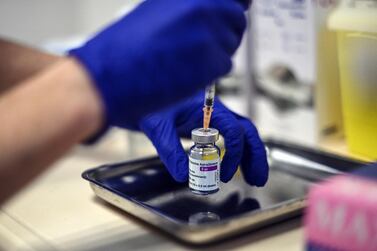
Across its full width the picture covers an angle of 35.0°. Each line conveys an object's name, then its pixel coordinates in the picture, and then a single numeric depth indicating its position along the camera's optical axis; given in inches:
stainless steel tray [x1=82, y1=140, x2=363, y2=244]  26.6
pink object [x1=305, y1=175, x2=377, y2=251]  19.8
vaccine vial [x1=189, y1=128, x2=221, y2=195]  29.6
